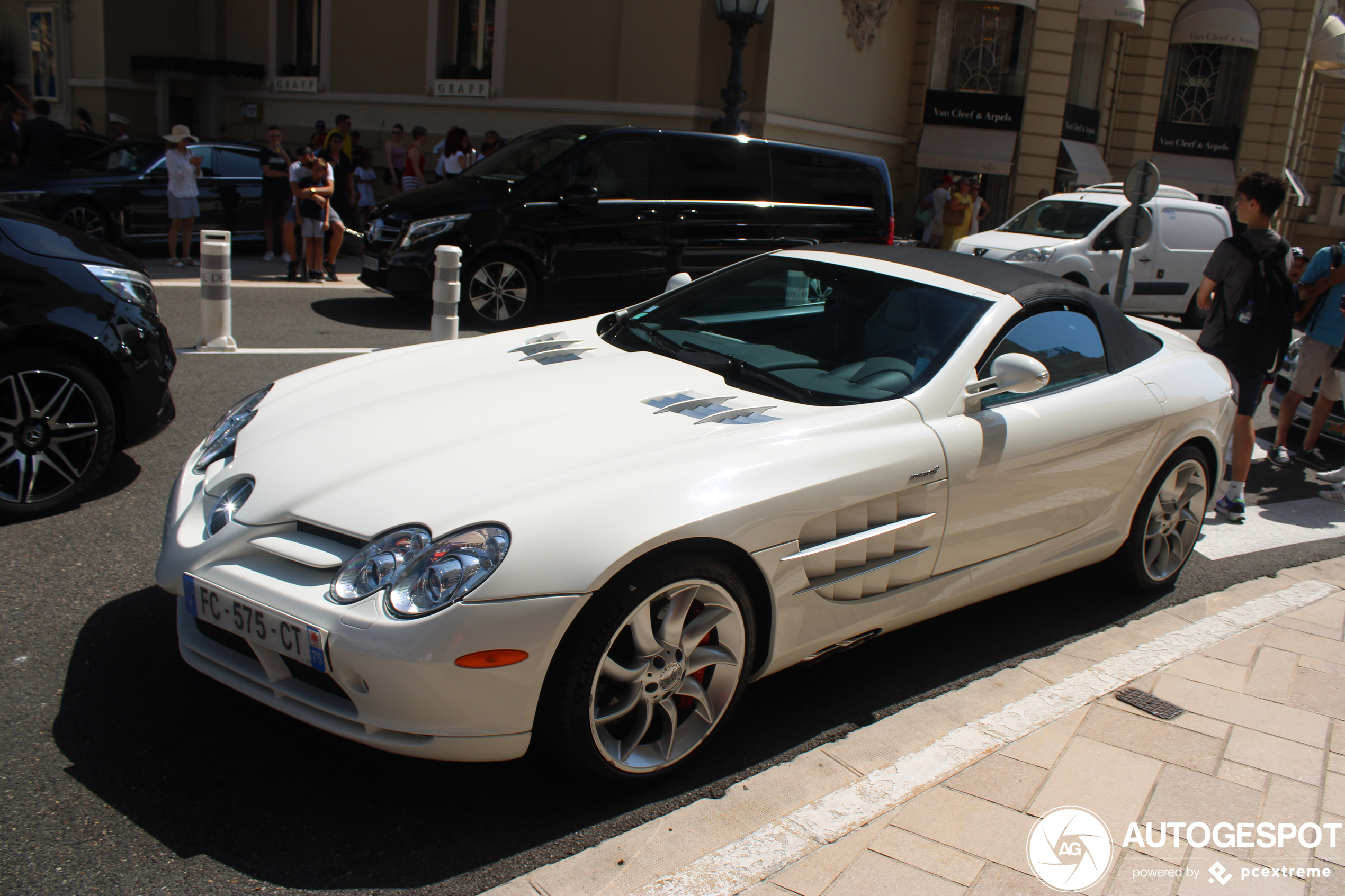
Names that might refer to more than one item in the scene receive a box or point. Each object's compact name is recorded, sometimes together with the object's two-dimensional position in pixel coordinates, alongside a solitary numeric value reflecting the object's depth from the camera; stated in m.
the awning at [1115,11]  22.48
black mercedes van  9.82
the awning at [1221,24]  24.84
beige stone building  18.95
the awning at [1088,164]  23.30
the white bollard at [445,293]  7.37
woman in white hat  12.29
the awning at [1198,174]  26.08
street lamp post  13.55
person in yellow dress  18.92
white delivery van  13.93
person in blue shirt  6.53
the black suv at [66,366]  4.26
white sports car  2.56
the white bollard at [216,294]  7.64
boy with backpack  5.68
